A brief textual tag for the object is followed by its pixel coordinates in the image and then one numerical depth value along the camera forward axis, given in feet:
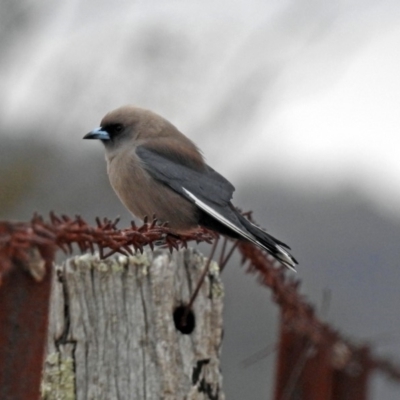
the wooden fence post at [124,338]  21.83
